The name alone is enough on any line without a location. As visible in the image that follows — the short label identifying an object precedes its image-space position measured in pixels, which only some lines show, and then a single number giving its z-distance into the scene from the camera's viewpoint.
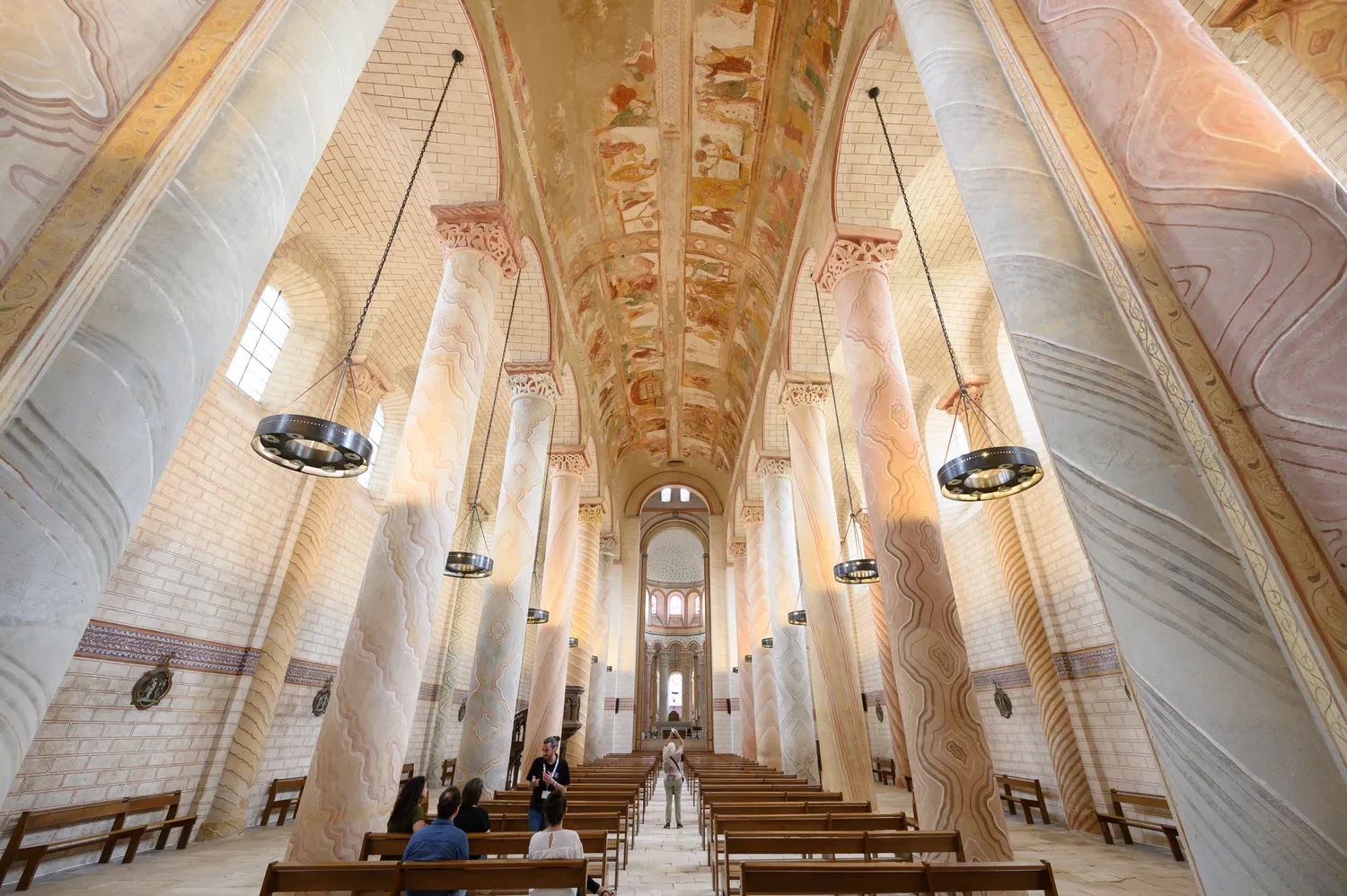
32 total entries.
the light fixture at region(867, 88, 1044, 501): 4.31
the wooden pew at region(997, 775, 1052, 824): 7.88
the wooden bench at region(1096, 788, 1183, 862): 5.53
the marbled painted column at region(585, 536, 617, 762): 16.23
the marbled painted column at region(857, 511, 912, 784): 11.11
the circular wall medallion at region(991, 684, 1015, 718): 9.08
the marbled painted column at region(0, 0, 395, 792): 1.51
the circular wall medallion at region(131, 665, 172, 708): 5.93
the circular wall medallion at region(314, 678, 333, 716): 8.88
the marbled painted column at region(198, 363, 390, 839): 6.80
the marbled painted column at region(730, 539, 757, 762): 15.68
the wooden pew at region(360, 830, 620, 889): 3.41
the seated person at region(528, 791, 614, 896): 2.80
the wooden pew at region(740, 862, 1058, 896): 2.52
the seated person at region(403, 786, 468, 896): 2.75
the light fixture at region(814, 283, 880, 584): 7.70
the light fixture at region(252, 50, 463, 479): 3.84
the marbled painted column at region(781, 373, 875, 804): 6.73
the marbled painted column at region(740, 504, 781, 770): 12.05
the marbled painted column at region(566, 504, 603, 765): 13.60
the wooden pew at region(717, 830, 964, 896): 3.38
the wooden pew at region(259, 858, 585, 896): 2.54
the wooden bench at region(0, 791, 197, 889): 4.50
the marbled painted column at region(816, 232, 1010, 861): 4.01
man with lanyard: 4.91
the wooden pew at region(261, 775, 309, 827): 7.53
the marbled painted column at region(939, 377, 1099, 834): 7.23
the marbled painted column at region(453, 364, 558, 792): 6.93
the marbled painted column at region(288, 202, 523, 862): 3.75
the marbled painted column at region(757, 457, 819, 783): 9.30
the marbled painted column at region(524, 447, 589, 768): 9.44
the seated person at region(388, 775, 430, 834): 3.82
